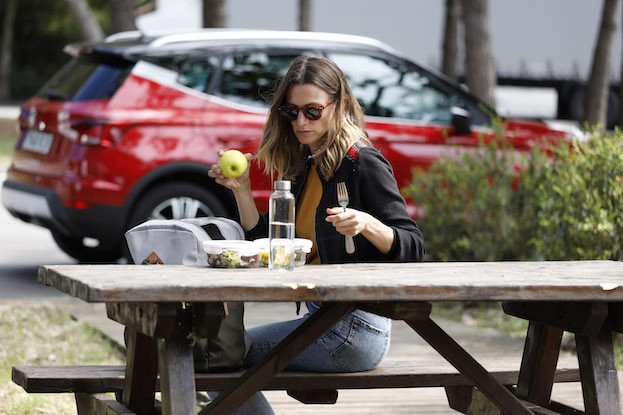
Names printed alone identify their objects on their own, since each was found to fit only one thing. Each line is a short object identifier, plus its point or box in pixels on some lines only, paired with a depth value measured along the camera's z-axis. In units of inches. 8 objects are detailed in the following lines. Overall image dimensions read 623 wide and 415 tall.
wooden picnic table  272.8
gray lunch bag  319.6
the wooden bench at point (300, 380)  325.7
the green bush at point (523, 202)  578.9
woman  330.3
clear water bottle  311.6
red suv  719.7
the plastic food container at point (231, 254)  307.0
